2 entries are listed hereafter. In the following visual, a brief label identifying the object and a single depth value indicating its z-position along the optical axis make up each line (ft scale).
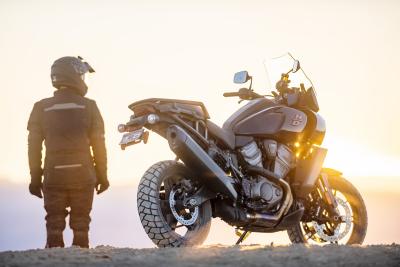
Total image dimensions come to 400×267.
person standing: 39.29
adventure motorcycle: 36.76
